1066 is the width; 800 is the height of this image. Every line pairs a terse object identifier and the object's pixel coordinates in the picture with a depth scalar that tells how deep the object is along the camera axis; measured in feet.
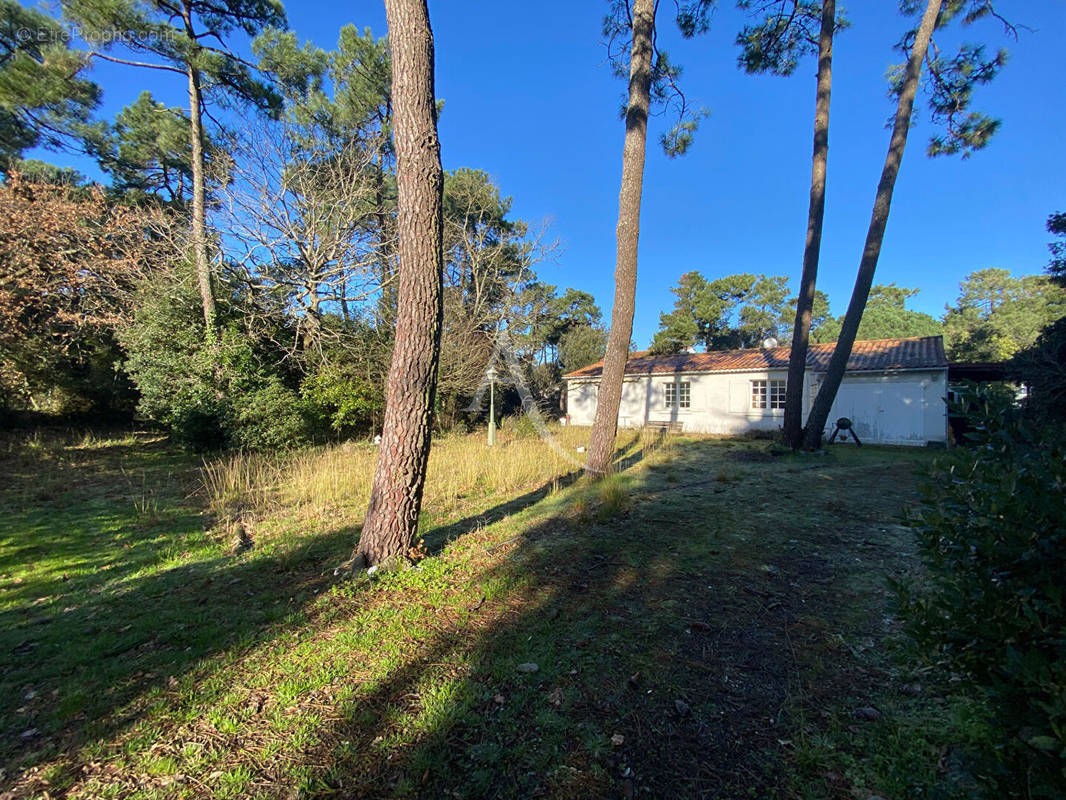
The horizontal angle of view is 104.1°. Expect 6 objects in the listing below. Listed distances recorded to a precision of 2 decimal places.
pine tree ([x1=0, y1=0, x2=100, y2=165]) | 28.45
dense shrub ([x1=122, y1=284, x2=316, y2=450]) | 30.17
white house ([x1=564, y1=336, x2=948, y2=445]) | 40.32
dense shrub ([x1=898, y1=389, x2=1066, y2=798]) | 3.26
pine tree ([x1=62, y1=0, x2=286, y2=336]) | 30.04
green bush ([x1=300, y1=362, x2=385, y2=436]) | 35.91
